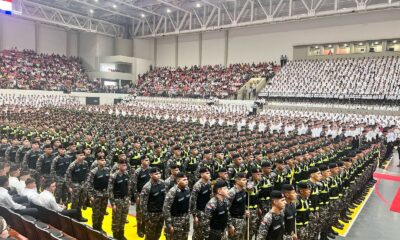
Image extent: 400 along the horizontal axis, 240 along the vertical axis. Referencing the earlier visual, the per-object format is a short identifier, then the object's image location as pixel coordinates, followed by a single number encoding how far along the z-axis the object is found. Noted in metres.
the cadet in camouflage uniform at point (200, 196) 5.13
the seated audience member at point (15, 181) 6.15
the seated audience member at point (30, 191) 5.46
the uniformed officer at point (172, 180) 5.54
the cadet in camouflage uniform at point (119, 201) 5.63
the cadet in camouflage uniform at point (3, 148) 9.66
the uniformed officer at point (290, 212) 4.30
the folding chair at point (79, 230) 4.37
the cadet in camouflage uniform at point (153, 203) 5.29
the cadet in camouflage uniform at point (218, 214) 4.51
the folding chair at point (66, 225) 4.68
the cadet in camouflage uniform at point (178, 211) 4.85
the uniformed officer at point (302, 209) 4.72
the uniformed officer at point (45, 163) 7.77
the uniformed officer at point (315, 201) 5.25
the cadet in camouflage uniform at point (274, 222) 3.97
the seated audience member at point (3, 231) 3.36
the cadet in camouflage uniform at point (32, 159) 8.32
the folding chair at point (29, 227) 4.29
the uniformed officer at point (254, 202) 5.44
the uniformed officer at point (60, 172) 7.38
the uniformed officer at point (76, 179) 6.73
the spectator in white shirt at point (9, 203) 5.05
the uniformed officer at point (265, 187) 5.79
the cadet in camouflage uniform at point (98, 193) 5.96
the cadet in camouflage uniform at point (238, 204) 4.80
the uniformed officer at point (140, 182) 6.20
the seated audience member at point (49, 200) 5.38
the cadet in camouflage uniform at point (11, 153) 9.35
